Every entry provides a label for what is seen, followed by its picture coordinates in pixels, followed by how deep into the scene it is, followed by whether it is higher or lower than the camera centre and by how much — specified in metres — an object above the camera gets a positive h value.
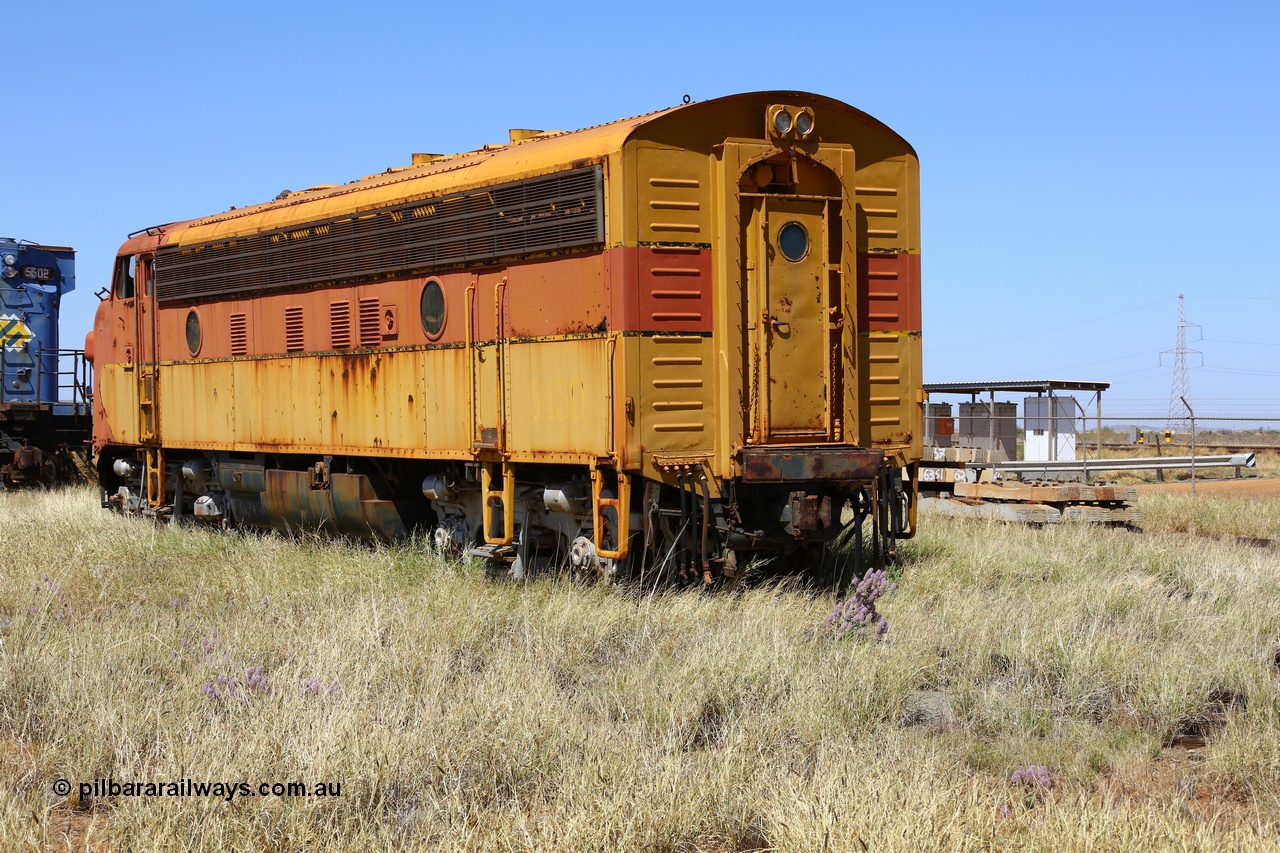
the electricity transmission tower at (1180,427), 51.70 -0.13
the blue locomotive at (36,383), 23.53 +0.91
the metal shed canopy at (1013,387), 27.95 +0.84
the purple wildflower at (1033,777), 5.73 -1.53
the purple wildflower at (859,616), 8.47 -1.23
